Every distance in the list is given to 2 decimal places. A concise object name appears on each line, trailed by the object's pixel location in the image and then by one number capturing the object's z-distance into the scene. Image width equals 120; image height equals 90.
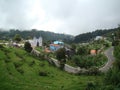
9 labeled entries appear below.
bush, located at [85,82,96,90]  22.09
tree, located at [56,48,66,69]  43.11
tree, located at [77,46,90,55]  50.78
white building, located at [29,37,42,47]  68.60
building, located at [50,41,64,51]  66.05
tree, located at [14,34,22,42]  61.02
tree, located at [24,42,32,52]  44.15
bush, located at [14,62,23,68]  30.90
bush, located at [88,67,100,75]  35.76
